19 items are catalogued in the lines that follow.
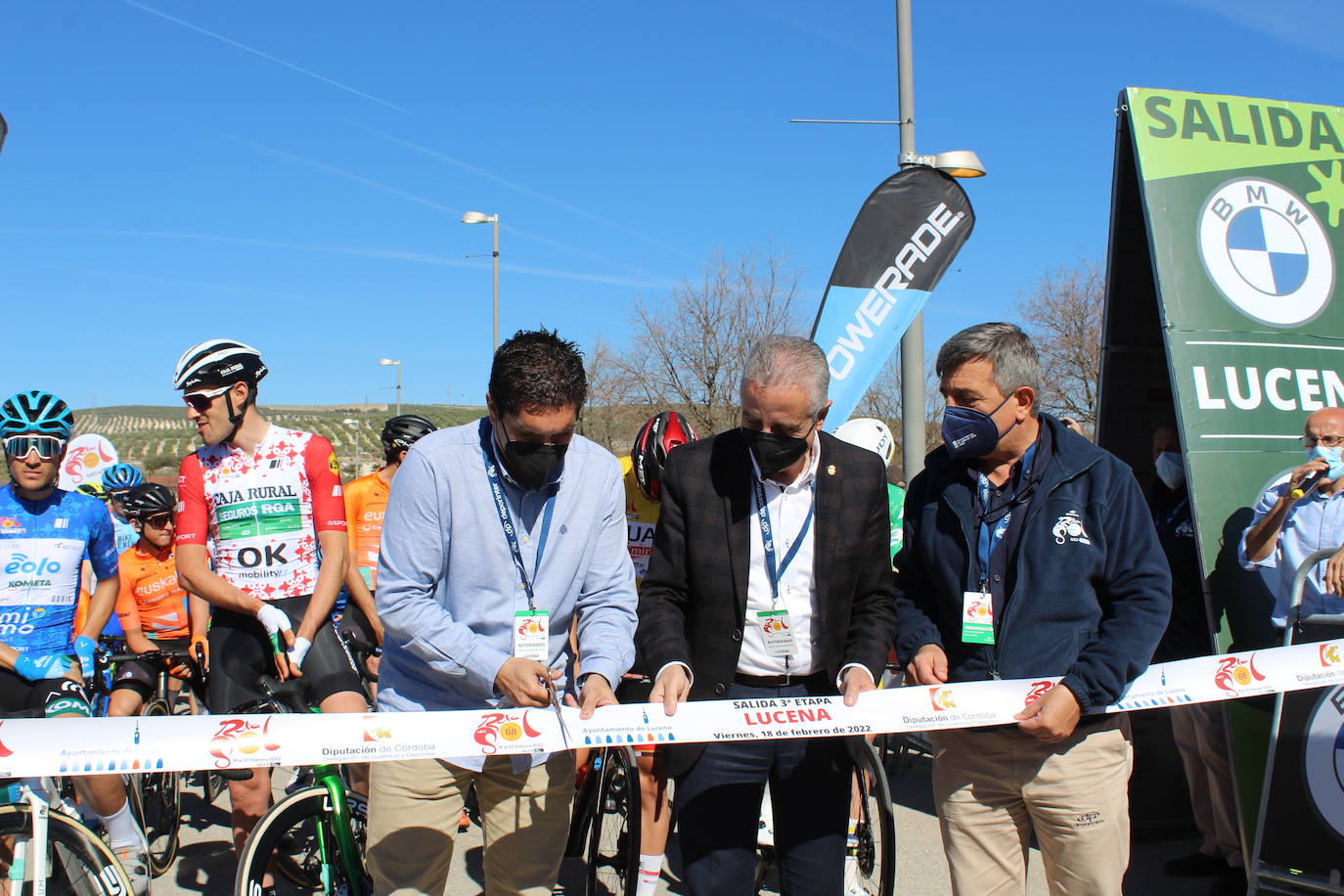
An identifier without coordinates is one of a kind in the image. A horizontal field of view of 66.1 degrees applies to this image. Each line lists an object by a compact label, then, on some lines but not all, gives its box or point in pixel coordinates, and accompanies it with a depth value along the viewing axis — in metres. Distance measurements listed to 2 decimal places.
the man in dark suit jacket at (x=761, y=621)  3.06
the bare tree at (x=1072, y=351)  25.05
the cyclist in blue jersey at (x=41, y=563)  4.21
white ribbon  2.84
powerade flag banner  6.41
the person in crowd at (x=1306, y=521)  4.57
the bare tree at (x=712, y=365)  24.97
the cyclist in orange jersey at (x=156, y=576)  6.54
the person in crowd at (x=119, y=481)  6.61
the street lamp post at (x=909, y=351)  9.27
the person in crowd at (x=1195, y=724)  5.10
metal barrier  4.29
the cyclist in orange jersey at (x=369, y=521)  6.29
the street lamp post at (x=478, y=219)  24.28
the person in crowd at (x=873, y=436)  6.94
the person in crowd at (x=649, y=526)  4.58
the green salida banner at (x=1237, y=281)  4.94
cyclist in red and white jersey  4.11
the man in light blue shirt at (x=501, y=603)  2.83
